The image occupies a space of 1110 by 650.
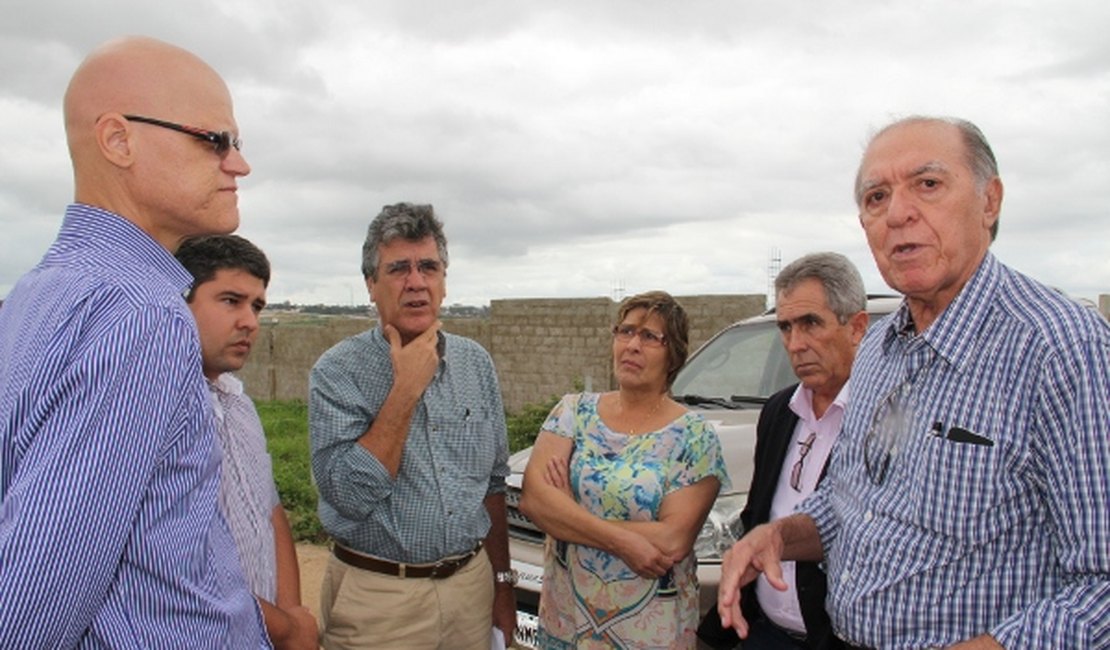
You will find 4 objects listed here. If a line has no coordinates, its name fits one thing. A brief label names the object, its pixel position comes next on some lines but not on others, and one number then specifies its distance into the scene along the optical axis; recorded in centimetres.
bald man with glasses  122
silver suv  359
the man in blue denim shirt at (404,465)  286
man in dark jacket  295
